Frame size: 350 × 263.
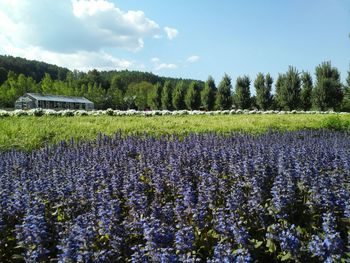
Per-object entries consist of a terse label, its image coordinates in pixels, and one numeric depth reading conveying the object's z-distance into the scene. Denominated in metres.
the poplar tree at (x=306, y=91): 58.34
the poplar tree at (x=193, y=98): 70.69
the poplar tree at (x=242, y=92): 62.41
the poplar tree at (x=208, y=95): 67.56
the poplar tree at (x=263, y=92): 60.26
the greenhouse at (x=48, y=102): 78.00
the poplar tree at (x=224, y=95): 64.00
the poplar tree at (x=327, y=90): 54.81
